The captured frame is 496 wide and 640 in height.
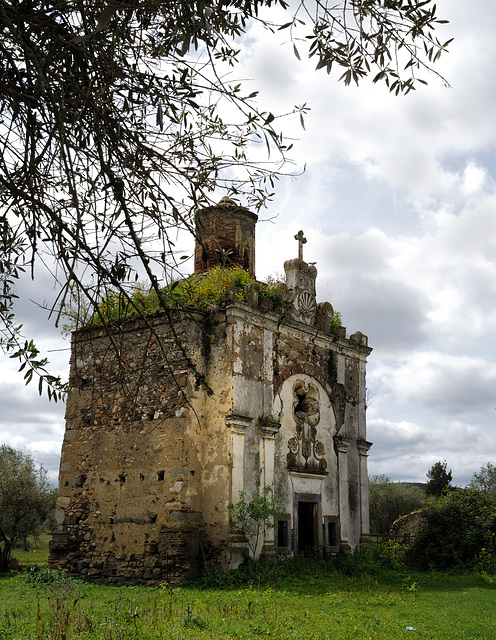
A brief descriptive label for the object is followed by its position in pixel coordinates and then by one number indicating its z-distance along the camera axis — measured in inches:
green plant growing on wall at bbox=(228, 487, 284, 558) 519.8
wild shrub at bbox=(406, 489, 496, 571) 647.1
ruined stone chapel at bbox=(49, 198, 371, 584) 530.9
